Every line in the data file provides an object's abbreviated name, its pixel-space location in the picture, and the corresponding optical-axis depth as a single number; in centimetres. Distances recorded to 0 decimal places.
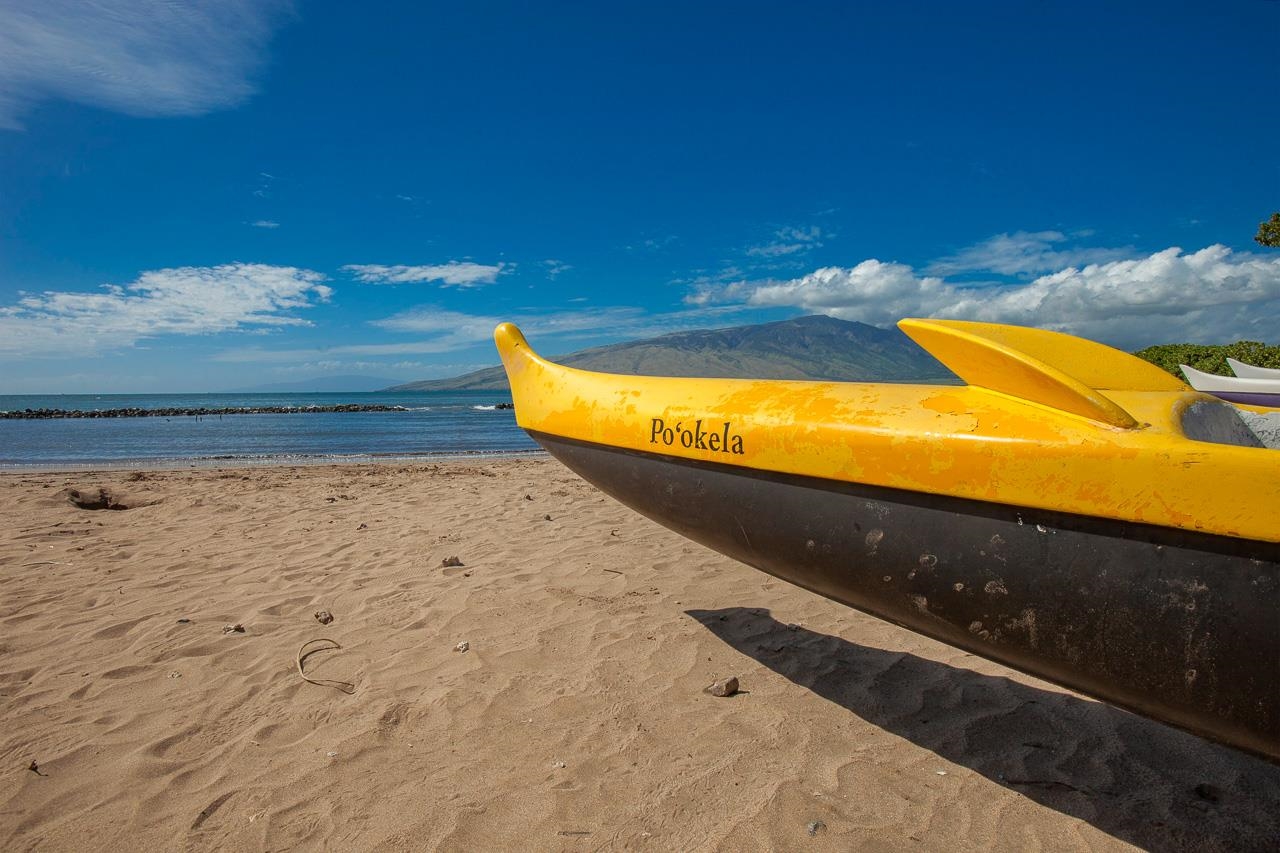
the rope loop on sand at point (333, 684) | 280
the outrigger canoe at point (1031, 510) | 145
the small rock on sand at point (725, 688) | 281
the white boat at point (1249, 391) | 557
